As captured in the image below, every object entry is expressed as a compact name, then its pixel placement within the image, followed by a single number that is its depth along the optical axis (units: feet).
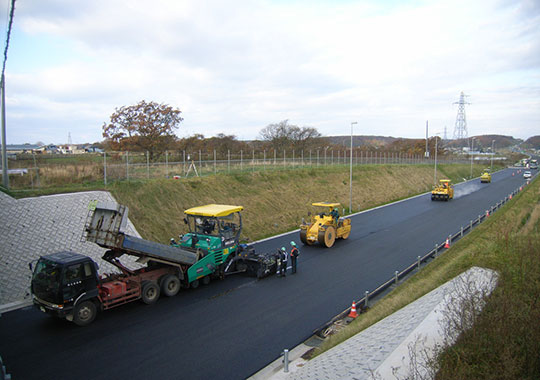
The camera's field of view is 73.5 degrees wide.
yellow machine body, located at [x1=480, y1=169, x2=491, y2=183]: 185.06
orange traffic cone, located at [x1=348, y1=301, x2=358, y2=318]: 34.85
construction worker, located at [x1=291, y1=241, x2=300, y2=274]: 47.12
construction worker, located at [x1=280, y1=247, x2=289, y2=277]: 47.24
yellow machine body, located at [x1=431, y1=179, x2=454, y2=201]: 120.16
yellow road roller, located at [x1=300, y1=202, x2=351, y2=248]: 61.72
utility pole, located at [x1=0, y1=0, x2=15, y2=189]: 51.19
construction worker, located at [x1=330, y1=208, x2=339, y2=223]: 64.49
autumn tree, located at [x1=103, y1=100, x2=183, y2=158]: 104.73
